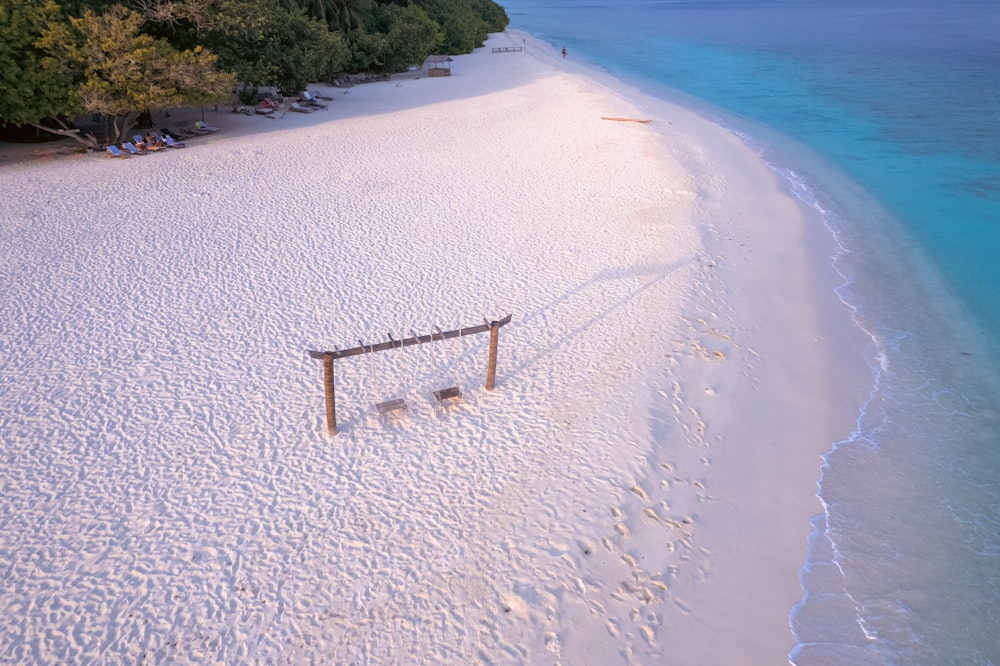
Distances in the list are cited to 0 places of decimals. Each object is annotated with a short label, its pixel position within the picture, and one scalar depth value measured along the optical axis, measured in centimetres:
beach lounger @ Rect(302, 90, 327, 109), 2773
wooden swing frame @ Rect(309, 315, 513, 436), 807
